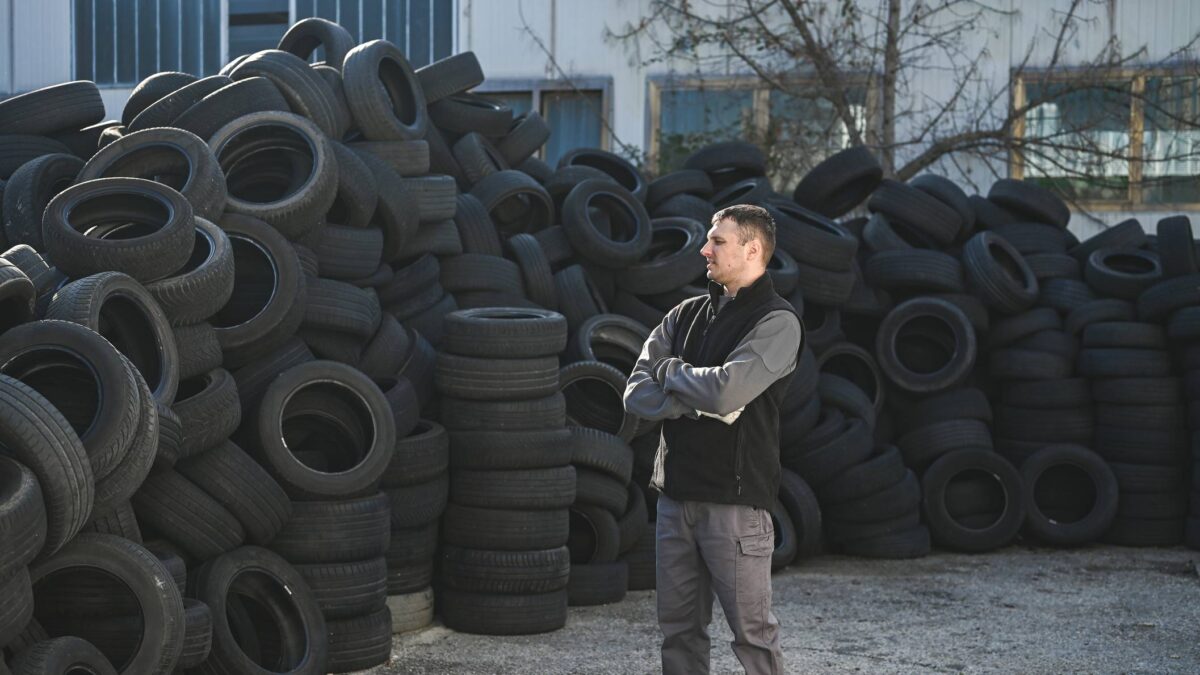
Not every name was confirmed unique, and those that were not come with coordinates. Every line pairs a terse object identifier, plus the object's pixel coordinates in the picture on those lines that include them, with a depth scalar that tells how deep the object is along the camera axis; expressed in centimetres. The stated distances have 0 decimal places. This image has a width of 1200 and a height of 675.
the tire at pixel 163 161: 786
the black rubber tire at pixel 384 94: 963
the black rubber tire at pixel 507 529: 790
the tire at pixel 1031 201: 1235
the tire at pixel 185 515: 641
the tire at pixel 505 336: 797
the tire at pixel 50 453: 511
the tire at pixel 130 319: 622
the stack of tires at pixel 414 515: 773
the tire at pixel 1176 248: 1111
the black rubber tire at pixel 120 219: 680
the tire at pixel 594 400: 889
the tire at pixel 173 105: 900
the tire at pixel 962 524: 1030
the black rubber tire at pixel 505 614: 783
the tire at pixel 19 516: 488
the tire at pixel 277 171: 828
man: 528
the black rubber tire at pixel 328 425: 700
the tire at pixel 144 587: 546
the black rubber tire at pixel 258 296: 745
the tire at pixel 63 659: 495
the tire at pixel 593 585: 845
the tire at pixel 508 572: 785
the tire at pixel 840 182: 1216
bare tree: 1666
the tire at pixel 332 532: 693
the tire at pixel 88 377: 557
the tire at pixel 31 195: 820
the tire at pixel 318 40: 1079
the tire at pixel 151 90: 978
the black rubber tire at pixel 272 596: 640
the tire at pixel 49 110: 961
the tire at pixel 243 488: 662
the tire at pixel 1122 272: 1128
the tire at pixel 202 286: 688
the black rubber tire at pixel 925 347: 1093
